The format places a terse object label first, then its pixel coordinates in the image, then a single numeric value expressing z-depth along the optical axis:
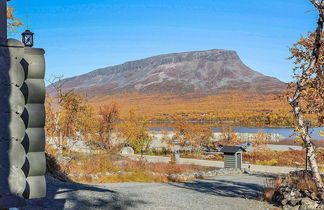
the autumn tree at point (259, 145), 36.09
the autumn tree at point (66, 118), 22.78
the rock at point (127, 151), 34.47
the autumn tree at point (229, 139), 42.88
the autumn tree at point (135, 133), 36.25
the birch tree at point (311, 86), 9.67
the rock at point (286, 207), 10.02
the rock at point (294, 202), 10.05
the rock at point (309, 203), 9.49
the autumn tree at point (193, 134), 38.53
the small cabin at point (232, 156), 22.94
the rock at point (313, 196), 10.02
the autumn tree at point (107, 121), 37.47
